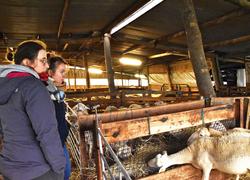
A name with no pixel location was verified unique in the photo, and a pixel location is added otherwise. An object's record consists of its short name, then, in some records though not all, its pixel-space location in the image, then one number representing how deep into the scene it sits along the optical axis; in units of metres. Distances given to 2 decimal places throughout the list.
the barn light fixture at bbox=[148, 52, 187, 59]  12.31
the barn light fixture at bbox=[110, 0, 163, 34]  5.52
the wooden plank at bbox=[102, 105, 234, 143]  1.83
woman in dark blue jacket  1.20
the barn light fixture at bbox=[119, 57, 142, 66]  14.26
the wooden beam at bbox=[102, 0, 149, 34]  5.61
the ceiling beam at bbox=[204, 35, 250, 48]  7.39
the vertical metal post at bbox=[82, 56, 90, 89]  11.49
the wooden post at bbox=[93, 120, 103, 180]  1.69
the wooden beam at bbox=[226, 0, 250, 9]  4.70
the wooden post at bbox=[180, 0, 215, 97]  4.12
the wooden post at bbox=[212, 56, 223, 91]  10.41
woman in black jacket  1.56
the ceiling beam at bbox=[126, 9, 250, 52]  5.54
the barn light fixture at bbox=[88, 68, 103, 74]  16.84
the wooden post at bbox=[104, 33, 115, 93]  7.58
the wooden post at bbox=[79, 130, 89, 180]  1.81
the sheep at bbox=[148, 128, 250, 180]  2.04
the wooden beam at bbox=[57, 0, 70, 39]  5.22
